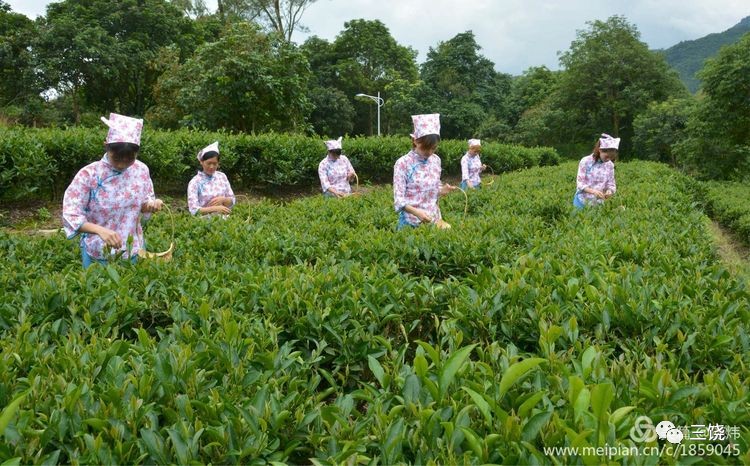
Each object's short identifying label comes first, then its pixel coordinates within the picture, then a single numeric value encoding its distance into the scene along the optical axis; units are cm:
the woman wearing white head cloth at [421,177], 489
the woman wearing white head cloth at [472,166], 1062
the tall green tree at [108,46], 2527
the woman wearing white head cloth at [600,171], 686
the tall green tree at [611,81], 3872
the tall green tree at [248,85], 1594
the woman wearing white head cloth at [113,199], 362
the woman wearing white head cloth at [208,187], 602
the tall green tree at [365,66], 4253
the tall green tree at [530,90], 4456
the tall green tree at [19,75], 2492
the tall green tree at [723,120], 2042
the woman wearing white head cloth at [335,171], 895
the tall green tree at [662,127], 3117
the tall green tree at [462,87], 3778
